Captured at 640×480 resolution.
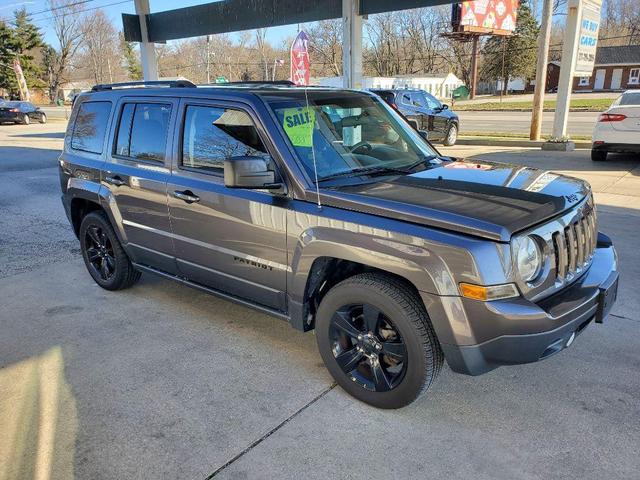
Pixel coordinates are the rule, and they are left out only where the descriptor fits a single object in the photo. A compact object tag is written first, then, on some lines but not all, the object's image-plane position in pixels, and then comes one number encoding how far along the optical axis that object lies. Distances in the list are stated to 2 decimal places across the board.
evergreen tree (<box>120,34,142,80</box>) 83.30
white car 10.52
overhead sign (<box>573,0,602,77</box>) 13.08
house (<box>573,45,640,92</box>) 68.69
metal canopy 12.09
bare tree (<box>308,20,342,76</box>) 58.78
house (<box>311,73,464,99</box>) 56.91
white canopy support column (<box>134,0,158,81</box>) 17.47
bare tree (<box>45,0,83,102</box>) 69.81
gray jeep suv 2.62
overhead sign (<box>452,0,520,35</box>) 56.31
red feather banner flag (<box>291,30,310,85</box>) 10.81
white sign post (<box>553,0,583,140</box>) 12.84
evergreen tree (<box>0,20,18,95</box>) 65.75
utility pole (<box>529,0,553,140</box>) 14.62
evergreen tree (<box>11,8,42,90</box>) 67.69
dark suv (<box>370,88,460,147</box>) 16.30
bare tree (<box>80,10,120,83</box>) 71.88
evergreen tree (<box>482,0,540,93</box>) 64.81
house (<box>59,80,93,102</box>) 73.68
